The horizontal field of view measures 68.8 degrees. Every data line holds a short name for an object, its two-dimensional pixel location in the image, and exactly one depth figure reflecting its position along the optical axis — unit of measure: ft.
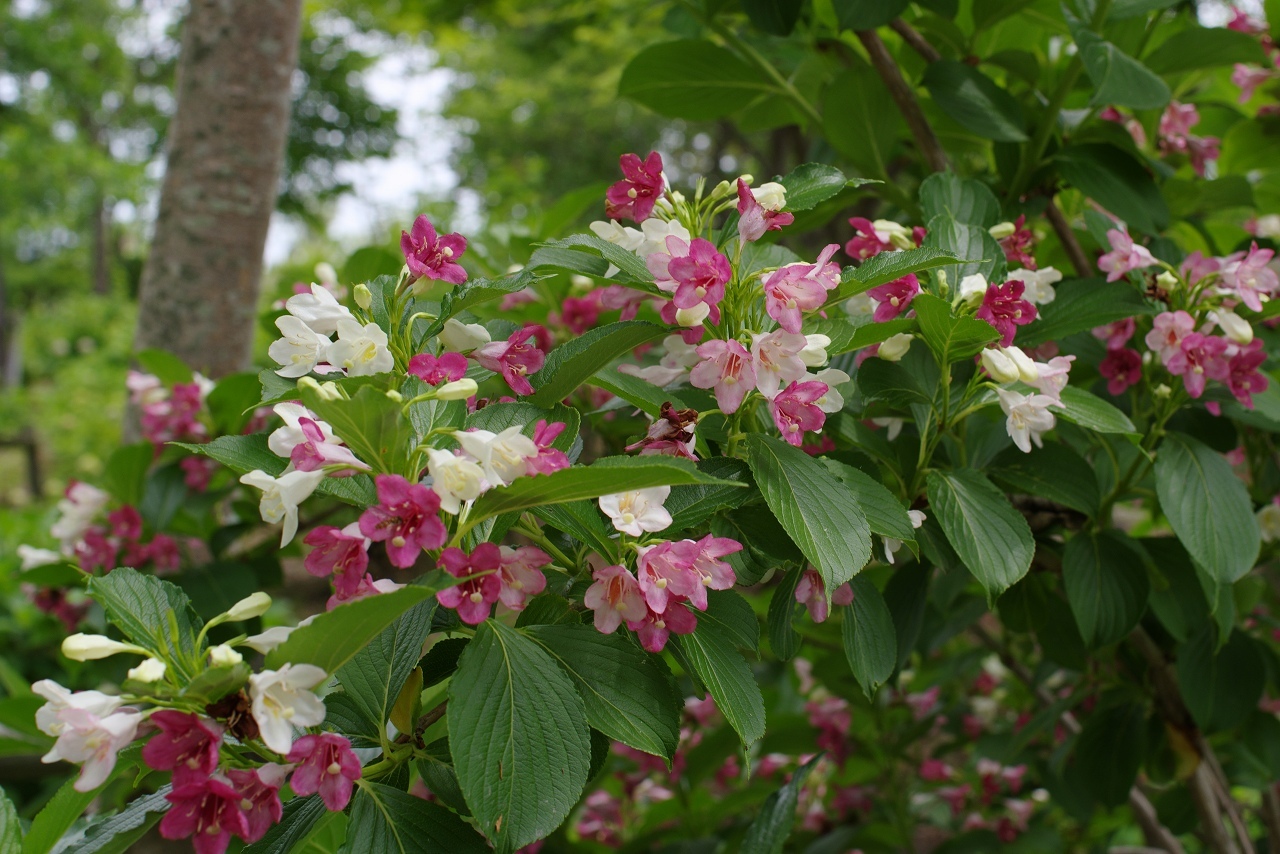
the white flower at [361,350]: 2.39
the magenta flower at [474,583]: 2.09
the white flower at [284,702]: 1.94
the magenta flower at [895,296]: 2.92
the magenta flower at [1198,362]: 3.36
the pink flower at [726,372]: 2.45
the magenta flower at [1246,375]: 3.46
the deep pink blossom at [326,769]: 2.08
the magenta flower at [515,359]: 2.62
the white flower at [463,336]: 2.59
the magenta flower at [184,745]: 1.94
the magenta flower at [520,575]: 2.29
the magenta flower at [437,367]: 2.39
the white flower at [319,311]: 2.46
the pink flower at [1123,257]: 3.48
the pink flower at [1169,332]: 3.41
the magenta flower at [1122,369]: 3.76
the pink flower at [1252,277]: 3.35
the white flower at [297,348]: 2.48
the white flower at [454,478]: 2.02
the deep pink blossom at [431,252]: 2.57
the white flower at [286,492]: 2.11
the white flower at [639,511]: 2.25
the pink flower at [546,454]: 2.11
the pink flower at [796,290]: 2.43
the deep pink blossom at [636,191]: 2.70
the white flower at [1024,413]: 2.85
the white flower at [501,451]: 2.07
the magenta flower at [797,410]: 2.56
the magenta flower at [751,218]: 2.56
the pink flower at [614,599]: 2.32
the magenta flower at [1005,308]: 2.84
